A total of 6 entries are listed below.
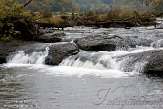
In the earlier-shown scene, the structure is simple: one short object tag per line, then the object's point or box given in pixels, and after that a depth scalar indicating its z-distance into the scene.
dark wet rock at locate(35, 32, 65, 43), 27.73
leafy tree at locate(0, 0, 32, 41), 20.39
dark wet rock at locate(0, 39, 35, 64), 25.28
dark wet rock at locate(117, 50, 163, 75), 18.97
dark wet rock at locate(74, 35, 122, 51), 24.22
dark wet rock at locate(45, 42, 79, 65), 23.30
